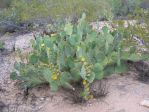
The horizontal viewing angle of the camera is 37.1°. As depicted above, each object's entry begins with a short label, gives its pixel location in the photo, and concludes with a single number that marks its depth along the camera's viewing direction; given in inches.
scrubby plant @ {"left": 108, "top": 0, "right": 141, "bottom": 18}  241.6
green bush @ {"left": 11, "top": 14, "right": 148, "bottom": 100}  118.0
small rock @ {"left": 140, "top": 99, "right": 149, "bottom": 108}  113.6
